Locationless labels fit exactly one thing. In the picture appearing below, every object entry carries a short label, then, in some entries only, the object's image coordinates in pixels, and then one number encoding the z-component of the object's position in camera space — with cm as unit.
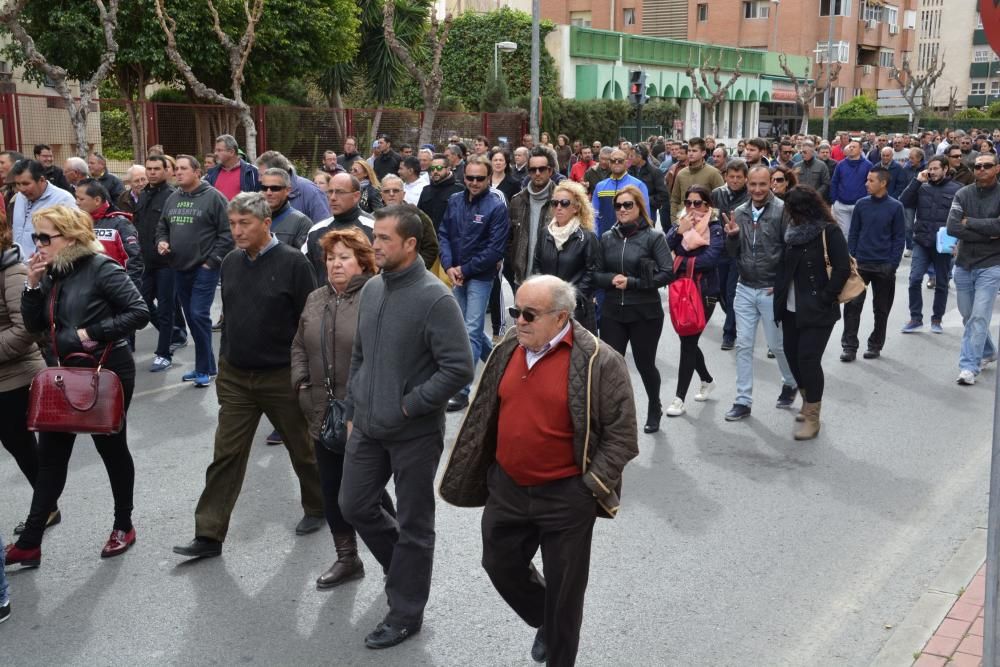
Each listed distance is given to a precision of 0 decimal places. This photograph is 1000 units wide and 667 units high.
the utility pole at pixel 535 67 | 2353
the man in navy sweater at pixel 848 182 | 1473
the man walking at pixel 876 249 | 1025
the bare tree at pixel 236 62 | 2162
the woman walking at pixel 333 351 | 503
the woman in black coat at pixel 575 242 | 755
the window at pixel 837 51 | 6450
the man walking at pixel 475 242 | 865
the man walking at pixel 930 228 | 1149
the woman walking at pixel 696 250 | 806
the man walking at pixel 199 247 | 903
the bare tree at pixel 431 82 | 2483
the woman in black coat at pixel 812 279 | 761
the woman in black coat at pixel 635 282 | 739
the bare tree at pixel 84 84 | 1727
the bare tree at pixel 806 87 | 4829
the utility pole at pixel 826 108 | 4625
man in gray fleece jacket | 441
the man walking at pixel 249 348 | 537
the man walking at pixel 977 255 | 909
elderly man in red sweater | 386
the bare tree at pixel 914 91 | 5466
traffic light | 2623
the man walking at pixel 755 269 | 803
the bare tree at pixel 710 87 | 4669
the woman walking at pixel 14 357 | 537
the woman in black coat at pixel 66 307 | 521
